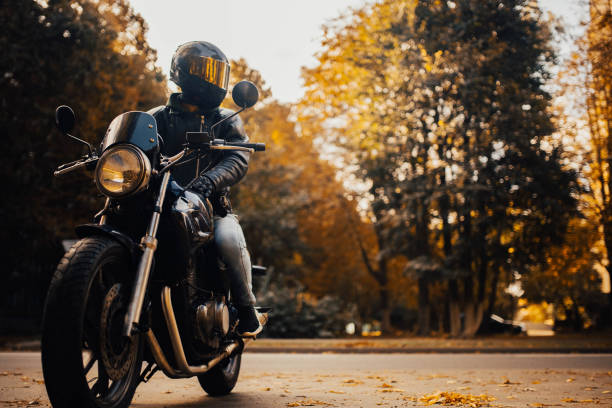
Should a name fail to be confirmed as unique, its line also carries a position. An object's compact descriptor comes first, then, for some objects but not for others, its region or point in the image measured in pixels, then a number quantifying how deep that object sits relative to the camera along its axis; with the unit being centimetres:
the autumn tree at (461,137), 1867
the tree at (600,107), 1933
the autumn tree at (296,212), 2748
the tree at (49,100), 1805
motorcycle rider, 498
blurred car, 3209
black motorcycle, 341
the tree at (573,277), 2041
